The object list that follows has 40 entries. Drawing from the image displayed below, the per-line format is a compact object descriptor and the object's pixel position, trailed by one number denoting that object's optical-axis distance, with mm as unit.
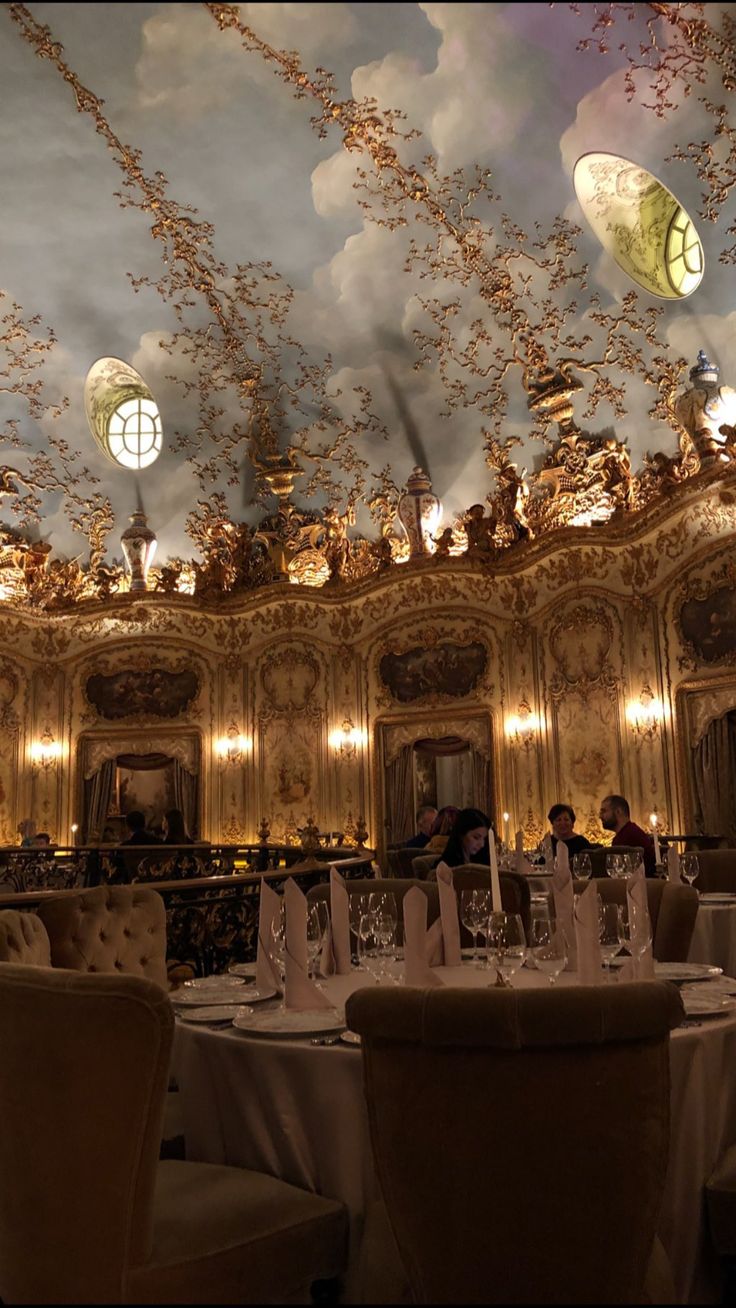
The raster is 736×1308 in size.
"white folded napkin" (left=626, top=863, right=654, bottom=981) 3085
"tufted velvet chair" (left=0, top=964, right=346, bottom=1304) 2186
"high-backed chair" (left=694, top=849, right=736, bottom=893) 7566
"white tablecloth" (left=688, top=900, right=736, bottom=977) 6148
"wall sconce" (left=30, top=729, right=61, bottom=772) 16703
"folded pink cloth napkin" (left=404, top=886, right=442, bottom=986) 3285
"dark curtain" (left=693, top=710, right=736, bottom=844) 11672
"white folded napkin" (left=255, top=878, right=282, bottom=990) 3551
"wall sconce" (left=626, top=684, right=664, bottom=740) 12508
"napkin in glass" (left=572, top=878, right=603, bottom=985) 3029
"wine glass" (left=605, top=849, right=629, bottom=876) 5246
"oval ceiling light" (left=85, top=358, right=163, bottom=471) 16062
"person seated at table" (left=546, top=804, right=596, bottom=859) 8805
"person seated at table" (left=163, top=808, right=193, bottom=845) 12242
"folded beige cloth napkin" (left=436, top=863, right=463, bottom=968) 3969
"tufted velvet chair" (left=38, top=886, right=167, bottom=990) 3811
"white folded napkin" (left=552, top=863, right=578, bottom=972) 3807
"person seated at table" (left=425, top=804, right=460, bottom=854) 9734
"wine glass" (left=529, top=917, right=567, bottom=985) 2844
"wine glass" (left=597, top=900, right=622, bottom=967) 3197
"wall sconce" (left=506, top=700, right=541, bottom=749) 13695
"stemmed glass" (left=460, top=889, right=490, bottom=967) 3219
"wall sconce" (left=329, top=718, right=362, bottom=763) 15062
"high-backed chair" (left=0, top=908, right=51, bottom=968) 3183
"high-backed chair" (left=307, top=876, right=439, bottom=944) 4785
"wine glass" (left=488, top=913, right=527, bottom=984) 2955
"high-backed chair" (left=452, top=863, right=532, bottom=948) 4734
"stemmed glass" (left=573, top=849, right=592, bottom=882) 5090
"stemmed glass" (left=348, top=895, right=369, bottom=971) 3656
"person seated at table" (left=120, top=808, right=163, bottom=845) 11266
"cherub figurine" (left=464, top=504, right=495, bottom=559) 13922
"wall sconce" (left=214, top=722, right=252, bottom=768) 15844
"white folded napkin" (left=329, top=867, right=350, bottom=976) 3879
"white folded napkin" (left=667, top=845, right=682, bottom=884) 6469
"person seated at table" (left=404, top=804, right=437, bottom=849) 11000
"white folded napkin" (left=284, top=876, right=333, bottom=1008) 3162
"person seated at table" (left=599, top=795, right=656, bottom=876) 7381
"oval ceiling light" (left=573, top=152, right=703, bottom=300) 11109
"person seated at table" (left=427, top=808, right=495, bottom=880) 6621
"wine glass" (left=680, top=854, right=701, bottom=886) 6199
